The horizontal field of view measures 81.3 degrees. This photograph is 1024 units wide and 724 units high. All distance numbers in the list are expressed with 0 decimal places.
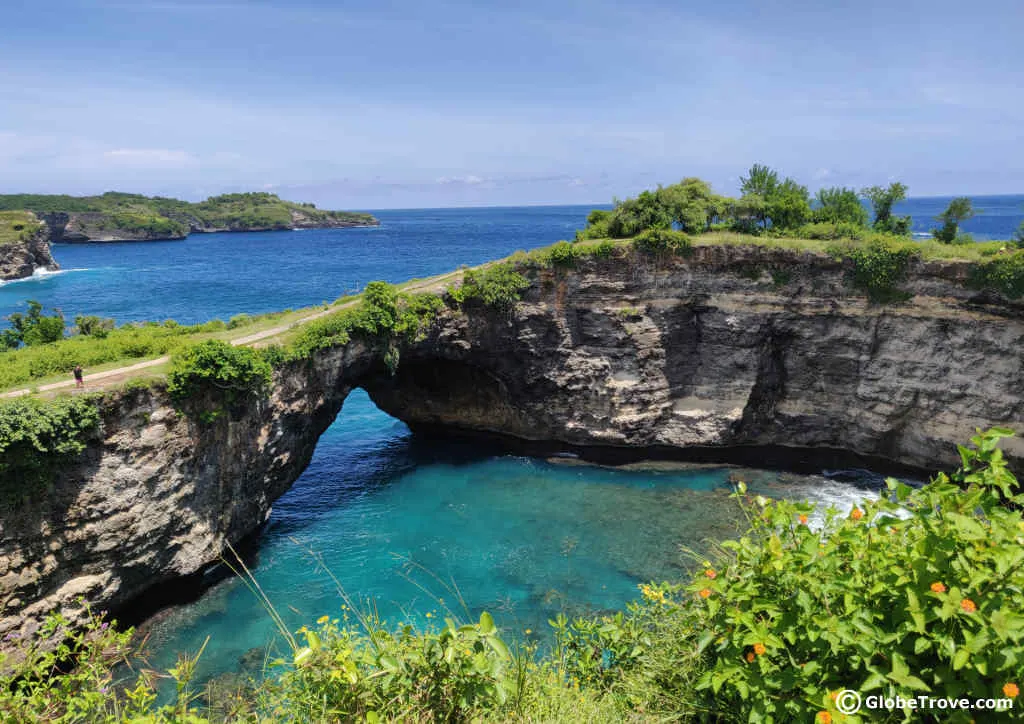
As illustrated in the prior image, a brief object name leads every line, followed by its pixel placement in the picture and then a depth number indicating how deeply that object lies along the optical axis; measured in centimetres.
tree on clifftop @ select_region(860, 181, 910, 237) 3909
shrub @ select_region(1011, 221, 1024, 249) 3156
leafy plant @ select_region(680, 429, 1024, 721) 537
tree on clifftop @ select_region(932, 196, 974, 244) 3666
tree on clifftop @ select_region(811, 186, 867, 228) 3909
